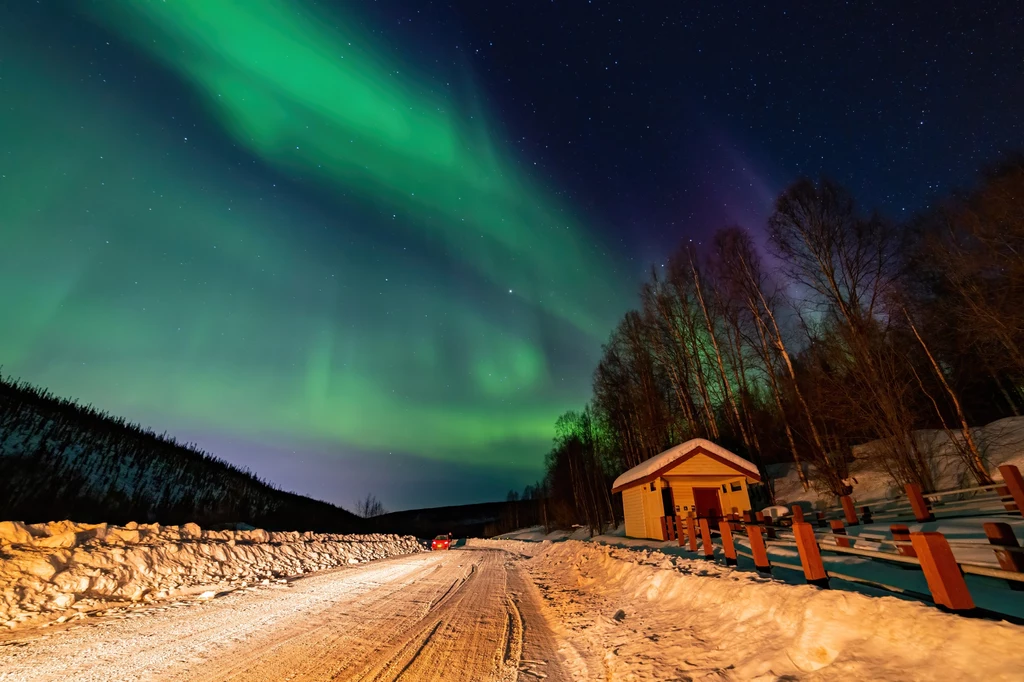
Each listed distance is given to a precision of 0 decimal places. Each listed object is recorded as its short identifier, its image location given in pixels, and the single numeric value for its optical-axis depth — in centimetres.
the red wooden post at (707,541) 930
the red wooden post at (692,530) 1102
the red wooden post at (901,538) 580
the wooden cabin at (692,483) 1934
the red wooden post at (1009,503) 894
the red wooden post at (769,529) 1141
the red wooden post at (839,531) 706
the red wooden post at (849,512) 1223
